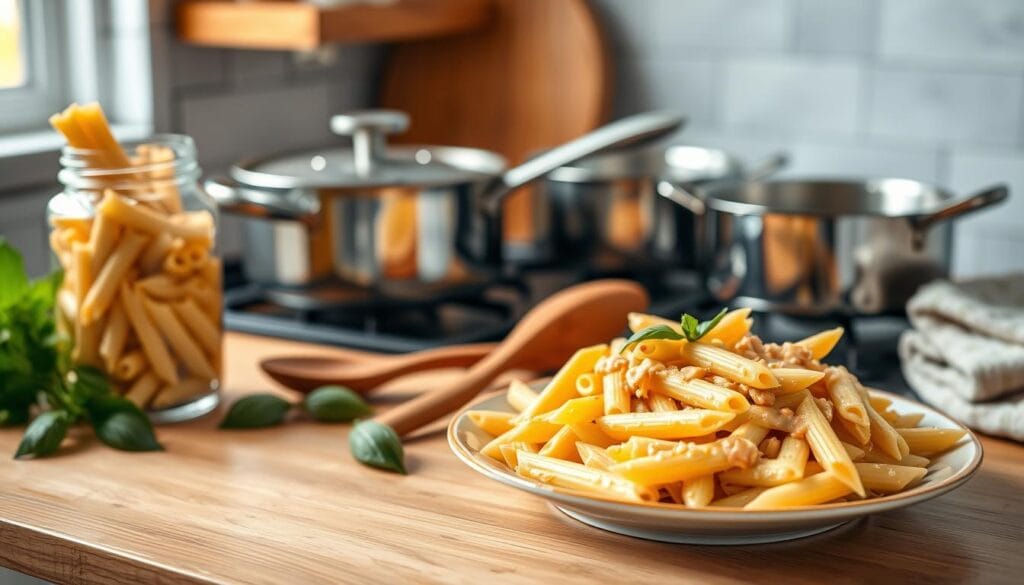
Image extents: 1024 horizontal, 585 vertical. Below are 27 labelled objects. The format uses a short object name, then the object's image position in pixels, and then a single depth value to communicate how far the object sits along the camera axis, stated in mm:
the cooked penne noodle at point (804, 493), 798
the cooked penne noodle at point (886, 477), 836
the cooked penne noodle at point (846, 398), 861
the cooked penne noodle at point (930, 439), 905
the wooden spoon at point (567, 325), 1191
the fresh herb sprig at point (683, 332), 890
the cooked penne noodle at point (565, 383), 939
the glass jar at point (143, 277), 1082
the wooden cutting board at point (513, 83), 2004
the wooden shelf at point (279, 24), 1714
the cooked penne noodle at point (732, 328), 954
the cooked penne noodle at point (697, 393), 843
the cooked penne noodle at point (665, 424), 838
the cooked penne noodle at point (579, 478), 815
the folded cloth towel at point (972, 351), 1075
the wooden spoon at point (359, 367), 1188
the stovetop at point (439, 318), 1336
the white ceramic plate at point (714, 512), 783
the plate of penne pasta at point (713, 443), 805
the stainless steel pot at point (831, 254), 1264
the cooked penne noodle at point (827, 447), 799
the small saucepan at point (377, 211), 1351
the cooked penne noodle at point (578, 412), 895
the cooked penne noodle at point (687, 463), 813
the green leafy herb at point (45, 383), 1045
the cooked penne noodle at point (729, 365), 857
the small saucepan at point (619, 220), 1547
